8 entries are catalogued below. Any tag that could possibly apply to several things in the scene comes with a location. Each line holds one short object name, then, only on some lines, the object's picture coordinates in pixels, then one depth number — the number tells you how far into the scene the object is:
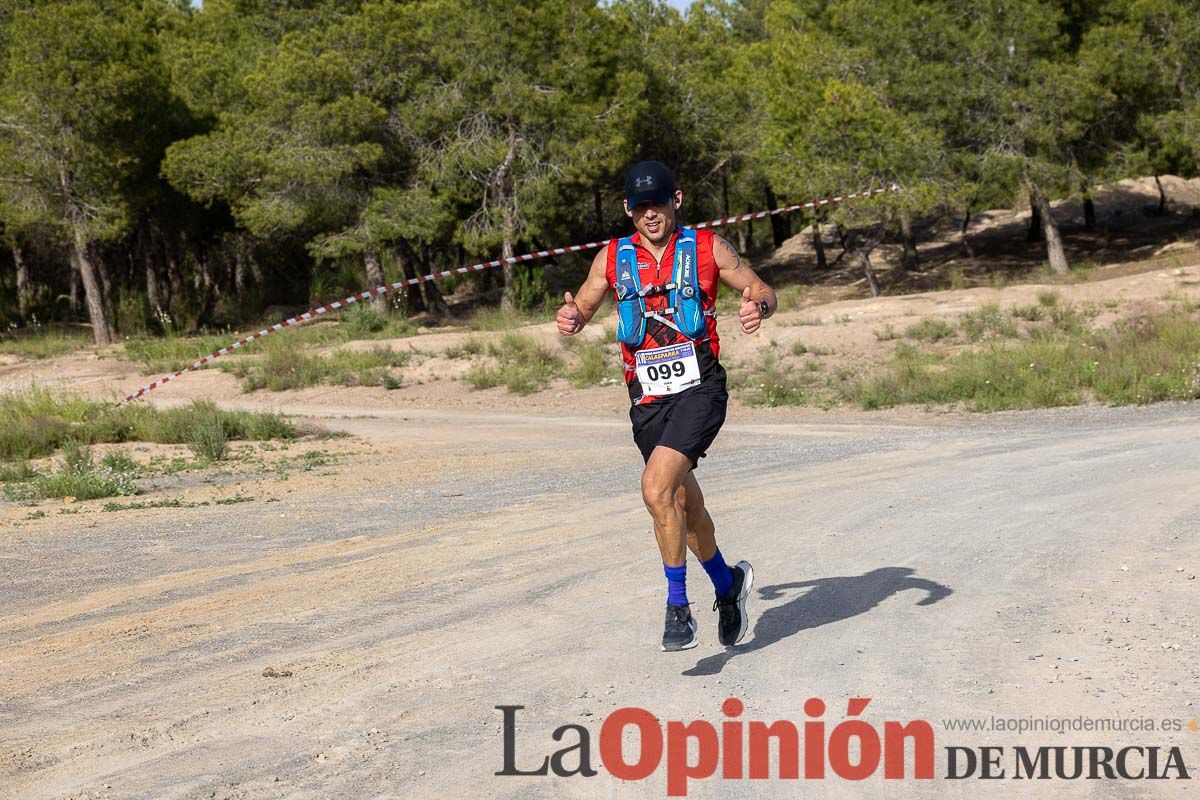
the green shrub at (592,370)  22.45
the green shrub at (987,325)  22.91
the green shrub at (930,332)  23.14
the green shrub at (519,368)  22.53
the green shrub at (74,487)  12.20
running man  5.67
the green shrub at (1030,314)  23.80
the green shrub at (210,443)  14.76
